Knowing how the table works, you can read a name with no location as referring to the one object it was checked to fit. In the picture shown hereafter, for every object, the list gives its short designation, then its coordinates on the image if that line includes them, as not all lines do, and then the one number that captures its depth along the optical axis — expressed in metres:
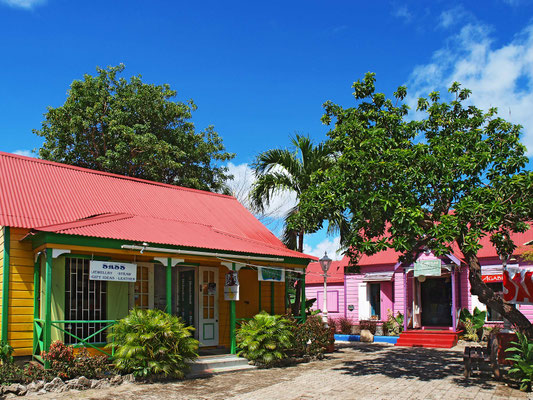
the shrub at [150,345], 10.79
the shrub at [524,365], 9.99
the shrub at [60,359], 10.23
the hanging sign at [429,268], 19.22
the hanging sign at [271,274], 14.38
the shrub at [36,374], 10.07
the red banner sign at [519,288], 11.97
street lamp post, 16.52
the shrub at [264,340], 13.09
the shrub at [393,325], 21.33
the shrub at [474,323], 19.06
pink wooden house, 19.84
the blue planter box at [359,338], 20.61
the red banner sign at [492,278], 19.75
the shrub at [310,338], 14.31
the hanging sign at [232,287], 13.77
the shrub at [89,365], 10.52
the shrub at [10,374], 9.96
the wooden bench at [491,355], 11.28
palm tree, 18.59
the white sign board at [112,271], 11.30
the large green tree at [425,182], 10.21
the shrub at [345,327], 22.59
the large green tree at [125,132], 23.72
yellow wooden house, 11.36
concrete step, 12.09
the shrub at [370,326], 21.34
